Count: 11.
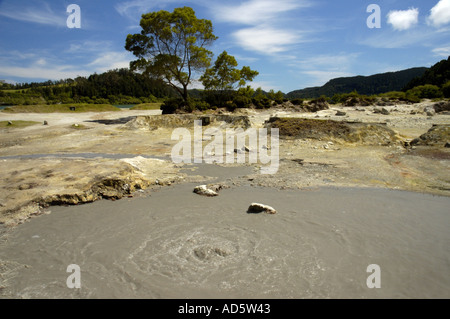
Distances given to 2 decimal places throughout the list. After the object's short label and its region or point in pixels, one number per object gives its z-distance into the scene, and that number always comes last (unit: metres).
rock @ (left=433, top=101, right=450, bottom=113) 26.23
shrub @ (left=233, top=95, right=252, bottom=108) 32.53
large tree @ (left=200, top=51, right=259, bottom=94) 33.59
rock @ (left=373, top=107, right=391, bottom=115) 26.58
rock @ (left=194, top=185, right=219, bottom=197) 6.82
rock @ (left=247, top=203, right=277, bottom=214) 5.64
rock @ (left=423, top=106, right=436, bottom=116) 24.17
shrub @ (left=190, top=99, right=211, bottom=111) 28.89
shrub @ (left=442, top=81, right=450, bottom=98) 38.41
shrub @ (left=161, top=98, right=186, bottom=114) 27.62
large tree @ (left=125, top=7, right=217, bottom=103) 25.86
